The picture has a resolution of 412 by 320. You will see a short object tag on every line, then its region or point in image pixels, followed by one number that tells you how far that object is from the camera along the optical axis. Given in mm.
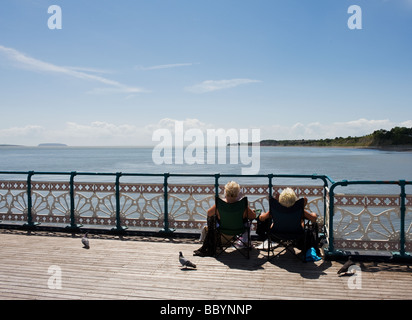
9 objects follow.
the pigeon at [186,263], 5621
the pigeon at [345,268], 5277
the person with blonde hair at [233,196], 6391
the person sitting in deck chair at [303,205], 5977
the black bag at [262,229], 6391
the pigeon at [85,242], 6859
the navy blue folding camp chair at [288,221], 5949
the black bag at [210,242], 6355
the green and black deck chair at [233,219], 6203
